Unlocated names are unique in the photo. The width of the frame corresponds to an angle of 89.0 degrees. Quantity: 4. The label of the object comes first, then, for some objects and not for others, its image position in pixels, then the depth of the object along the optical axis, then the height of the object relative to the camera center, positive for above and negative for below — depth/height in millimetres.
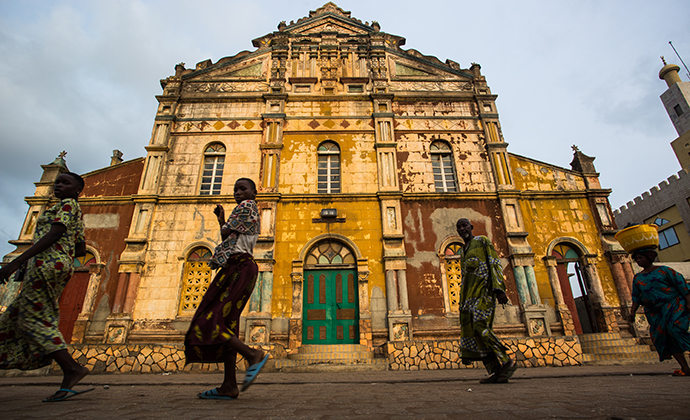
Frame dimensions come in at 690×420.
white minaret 29281 +18595
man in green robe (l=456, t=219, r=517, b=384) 4387 +379
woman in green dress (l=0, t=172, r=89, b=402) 3027 +311
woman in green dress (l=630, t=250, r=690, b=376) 4469 +259
